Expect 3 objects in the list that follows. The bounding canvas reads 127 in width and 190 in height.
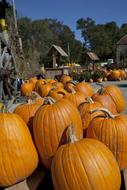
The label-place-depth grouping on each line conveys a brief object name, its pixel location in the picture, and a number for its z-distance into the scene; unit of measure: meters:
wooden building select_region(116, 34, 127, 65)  45.34
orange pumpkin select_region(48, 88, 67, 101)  3.83
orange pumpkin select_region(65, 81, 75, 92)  5.19
